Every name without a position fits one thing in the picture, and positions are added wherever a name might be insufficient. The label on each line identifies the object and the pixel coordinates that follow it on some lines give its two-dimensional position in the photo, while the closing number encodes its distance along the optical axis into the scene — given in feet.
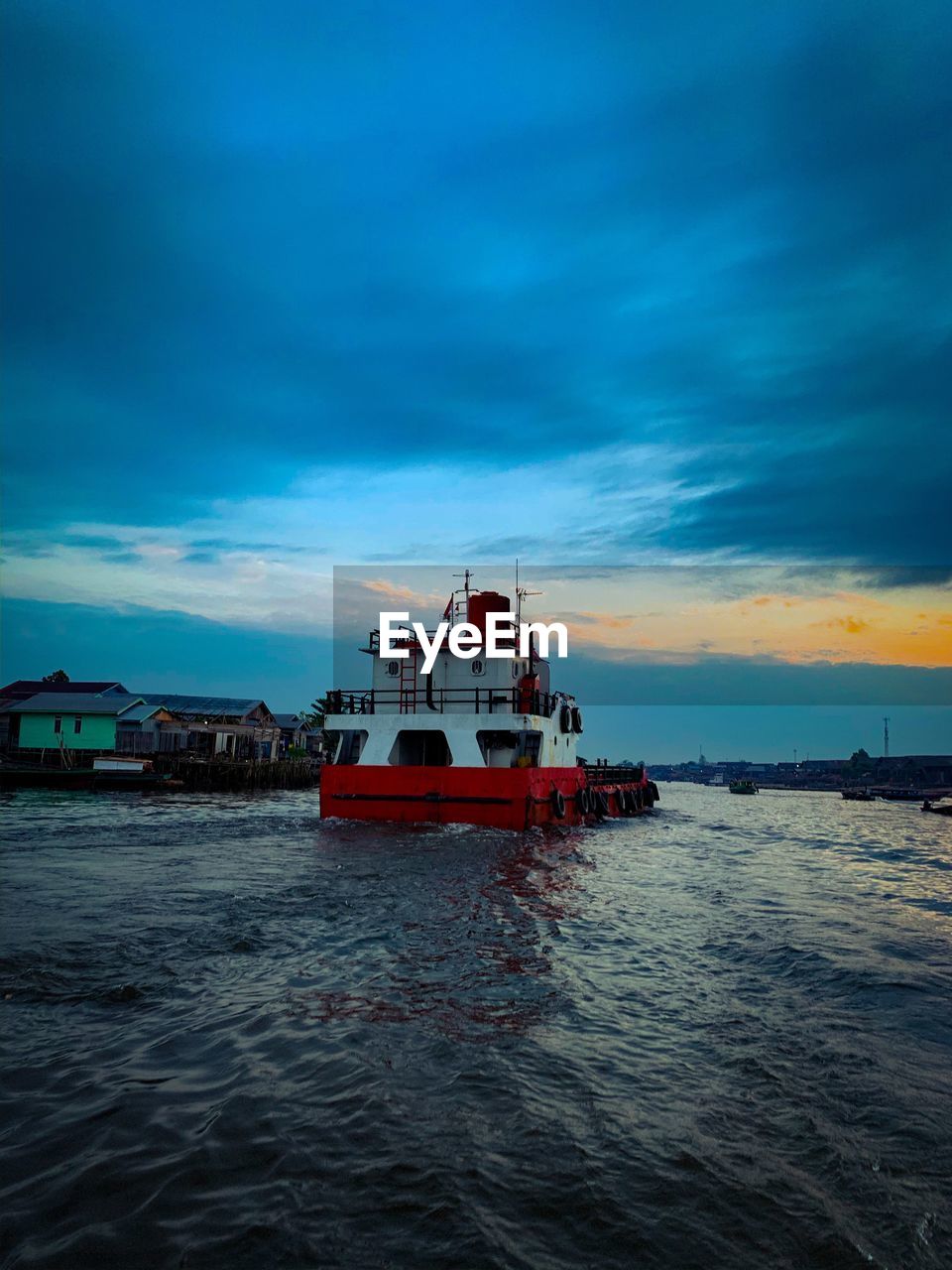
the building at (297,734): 252.01
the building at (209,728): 174.09
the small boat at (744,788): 374.22
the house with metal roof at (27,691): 163.32
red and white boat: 67.10
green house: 156.25
